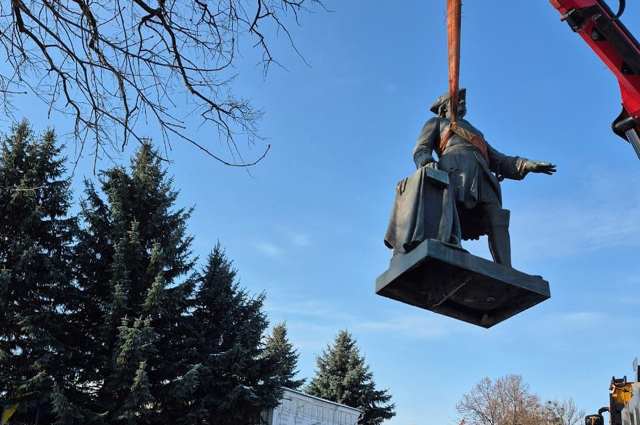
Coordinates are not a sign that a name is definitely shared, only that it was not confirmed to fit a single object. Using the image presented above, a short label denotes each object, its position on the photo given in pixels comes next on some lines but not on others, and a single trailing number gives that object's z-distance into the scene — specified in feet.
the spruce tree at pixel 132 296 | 49.83
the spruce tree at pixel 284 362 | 60.03
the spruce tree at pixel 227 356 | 55.21
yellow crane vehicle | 23.54
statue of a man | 12.33
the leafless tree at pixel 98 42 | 13.24
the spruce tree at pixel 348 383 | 101.76
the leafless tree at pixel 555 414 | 121.90
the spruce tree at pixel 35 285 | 47.52
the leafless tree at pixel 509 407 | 121.19
